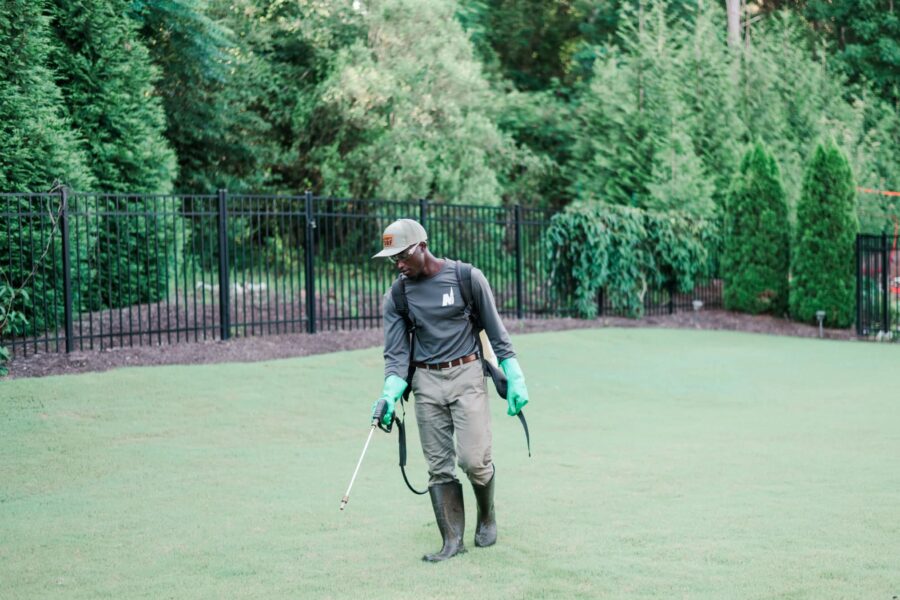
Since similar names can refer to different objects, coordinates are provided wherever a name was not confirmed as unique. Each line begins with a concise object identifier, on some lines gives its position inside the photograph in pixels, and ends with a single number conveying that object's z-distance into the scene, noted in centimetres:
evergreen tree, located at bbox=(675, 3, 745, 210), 2719
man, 570
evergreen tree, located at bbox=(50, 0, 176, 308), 1756
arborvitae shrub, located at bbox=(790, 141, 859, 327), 2038
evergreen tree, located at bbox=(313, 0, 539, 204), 2522
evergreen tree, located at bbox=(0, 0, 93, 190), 1461
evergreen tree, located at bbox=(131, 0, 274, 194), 2141
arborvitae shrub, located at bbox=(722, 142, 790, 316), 2161
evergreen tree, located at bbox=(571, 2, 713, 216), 2641
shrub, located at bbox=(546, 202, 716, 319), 2019
